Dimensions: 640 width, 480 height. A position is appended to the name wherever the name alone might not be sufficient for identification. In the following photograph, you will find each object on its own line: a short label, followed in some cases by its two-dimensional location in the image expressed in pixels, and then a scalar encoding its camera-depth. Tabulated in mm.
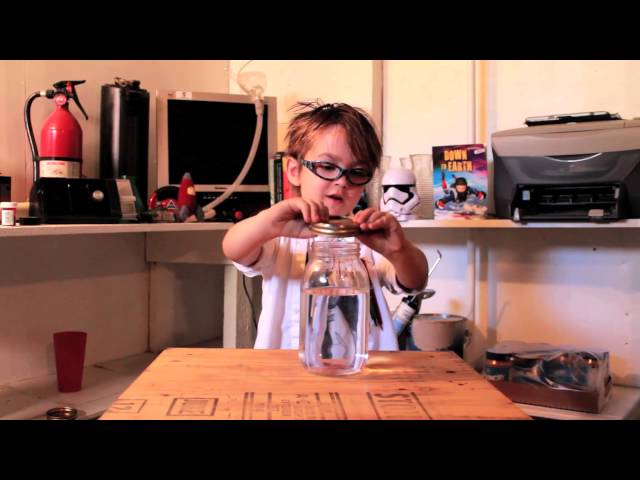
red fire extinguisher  1618
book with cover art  1805
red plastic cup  1657
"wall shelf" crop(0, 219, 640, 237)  1308
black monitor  2039
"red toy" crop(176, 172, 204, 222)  1849
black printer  1529
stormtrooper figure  1854
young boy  1016
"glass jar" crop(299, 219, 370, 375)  671
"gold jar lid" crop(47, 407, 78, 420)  1442
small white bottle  1320
